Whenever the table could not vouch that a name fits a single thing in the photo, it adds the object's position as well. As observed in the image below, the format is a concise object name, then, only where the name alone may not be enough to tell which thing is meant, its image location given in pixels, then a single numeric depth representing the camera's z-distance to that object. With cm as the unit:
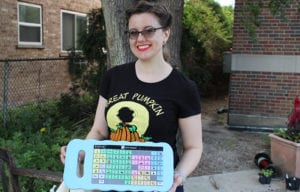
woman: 179
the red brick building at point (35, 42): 977
